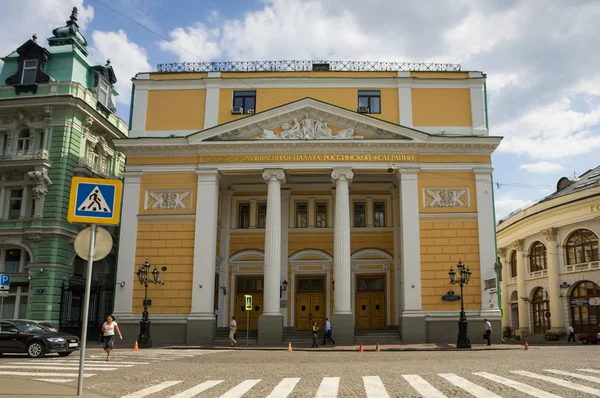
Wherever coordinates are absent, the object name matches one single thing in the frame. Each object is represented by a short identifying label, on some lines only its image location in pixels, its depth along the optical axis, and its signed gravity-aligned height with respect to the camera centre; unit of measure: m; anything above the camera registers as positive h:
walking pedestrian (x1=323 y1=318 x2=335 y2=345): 29.78 -1.06
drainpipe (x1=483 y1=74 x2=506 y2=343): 30.89 +10.76
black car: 20.45 -1.24
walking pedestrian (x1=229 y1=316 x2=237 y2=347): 29.66 -1.21
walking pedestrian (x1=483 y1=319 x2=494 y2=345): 28.59 -0.89
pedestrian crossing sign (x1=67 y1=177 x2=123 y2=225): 9.54 +1.77
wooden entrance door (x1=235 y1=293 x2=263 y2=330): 35.88 -0.06
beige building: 43.62 +4.53
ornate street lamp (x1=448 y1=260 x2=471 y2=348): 27.41 -0.27
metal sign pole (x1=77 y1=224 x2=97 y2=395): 9.24 +0.12
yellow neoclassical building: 31.38 +6.37
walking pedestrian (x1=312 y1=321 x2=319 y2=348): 28.61 -1.27
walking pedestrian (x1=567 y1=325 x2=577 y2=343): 41.00 -1.25
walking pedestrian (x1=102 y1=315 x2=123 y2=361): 19.50 -0.90
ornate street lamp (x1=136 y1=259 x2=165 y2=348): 28.97 +0.68
